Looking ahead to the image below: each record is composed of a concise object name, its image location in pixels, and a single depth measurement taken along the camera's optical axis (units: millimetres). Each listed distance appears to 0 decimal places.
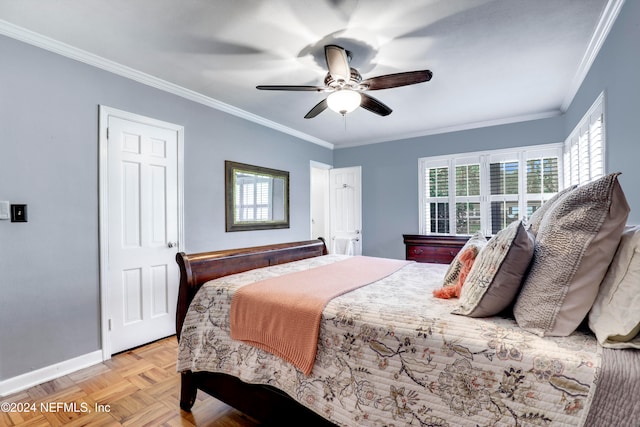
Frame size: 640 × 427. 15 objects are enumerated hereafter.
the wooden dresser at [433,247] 4004
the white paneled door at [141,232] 2619
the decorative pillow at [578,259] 994
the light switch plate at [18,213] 2086
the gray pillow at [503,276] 1160
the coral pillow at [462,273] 1507
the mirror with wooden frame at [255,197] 3648
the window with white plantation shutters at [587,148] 2289
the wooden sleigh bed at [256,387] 823
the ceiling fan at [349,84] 2055
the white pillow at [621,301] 886
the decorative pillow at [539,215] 1441
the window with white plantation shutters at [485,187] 3928
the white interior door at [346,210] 5285
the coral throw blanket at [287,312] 1317
